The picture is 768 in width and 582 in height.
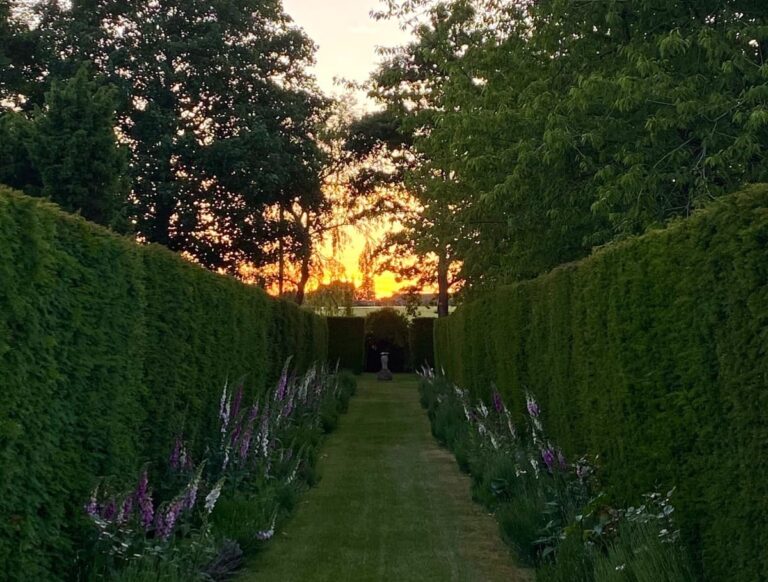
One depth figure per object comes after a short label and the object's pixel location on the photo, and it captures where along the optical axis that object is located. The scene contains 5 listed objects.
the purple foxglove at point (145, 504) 4.57
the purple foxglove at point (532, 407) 7.22
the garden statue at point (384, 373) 31.81
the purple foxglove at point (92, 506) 4.13
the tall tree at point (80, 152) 17.80
